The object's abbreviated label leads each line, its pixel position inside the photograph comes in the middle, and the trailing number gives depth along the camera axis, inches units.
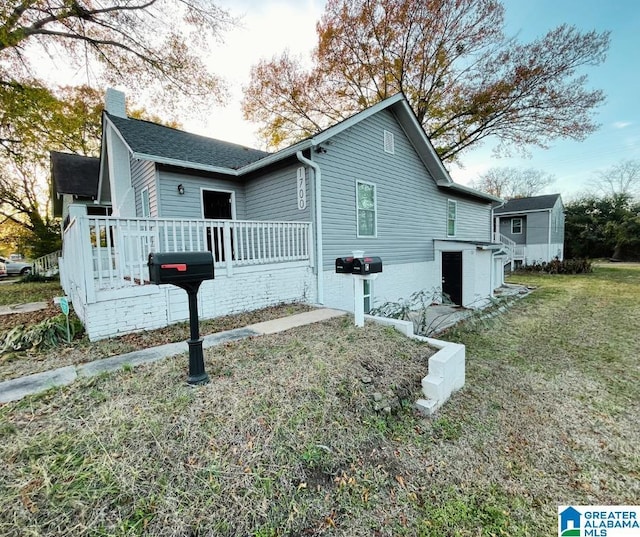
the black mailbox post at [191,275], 94.0
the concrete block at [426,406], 116.8
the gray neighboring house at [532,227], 804.0
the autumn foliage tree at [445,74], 489.7
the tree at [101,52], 391.2
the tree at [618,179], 1079.5
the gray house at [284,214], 172.6
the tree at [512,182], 1401.3
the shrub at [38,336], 142.6
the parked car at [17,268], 780.0
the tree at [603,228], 969.5
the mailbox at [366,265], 151.9
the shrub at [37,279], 540.0
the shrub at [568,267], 670.5
